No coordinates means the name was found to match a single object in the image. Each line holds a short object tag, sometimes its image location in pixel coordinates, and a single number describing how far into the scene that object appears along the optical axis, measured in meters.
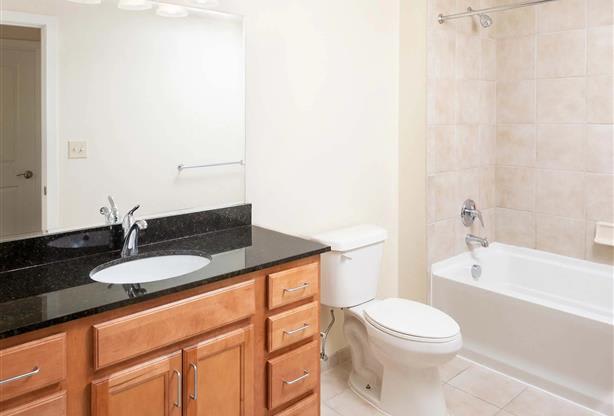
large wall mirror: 1.64
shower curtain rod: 2.62
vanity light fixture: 2.02
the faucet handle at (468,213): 3.21
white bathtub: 2.37
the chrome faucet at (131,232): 1.78
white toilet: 2.12
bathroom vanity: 1.22
